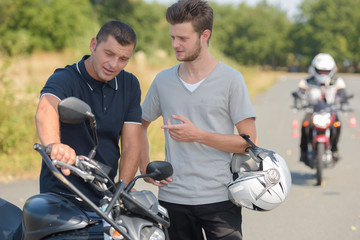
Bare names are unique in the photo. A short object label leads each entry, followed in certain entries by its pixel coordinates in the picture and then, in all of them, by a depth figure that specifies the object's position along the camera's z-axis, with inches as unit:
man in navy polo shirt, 209.4
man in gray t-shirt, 235.8
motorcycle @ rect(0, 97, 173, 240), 158.6
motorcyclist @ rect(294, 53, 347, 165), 617.2
